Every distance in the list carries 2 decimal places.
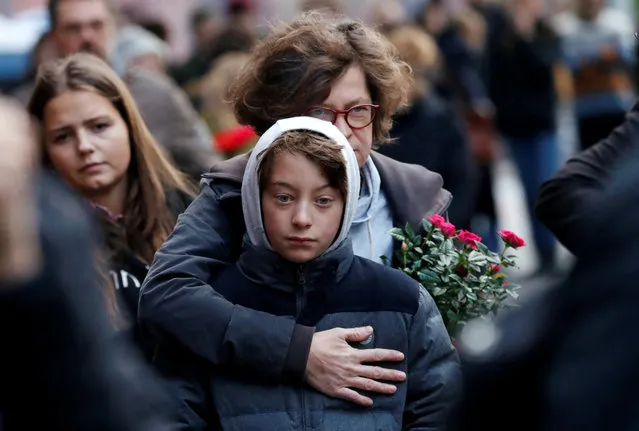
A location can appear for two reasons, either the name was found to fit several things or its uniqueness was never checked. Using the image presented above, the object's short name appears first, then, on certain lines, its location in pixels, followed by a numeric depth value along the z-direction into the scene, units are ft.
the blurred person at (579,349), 10.93
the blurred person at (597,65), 61.34
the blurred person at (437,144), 43.55
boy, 20.14
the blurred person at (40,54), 37.87
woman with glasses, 20.01
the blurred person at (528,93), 63.94
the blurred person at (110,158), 26.60
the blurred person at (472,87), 58.45
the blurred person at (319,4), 51.77
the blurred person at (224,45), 58.45
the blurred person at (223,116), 41.85
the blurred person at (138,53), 46.19
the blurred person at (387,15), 61.97
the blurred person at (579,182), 24.44
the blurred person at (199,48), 67.86
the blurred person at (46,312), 11.23
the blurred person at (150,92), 33.65
